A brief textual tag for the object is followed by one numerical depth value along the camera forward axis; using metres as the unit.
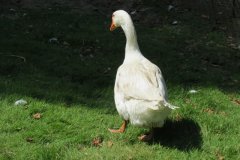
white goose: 6.04
